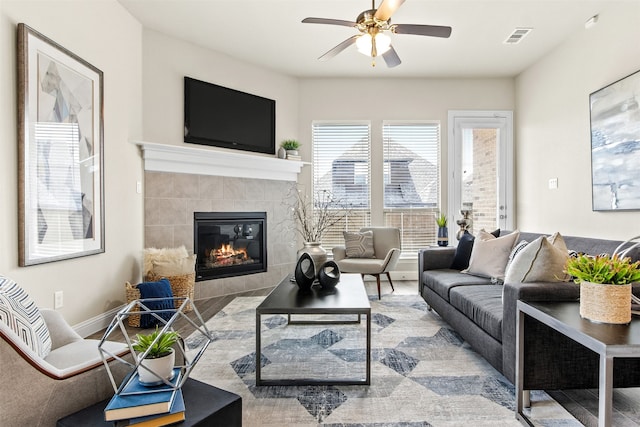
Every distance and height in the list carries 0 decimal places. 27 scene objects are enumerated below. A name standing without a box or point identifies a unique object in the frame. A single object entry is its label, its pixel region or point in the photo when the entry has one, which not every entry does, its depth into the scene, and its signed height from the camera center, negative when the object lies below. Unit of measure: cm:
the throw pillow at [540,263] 190 -28
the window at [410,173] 516 +58
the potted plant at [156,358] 105 -43
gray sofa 174 -70
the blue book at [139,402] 94 -51
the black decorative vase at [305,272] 246 -41
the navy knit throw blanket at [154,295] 301 -71
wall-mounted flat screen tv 409 +119
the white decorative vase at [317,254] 282 -33
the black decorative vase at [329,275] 251 -44
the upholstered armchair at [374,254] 405 -51
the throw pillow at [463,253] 343 -40
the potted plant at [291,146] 481 +91
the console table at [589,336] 114 -44
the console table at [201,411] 97 -57
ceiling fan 253 +135
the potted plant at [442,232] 451 -25
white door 504 +65
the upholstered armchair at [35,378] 96 -49
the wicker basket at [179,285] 320 -70
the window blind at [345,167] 517 +68
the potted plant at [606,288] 136 -30
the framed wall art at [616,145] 291 +58
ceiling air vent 370 +190
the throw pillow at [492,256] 295 -38
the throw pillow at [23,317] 122 -38
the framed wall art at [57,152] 224 +45
